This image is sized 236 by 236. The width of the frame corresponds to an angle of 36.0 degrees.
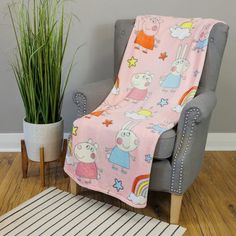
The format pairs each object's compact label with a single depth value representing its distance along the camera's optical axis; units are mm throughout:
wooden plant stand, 2293
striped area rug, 1883
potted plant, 2141
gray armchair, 1849
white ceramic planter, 2262
